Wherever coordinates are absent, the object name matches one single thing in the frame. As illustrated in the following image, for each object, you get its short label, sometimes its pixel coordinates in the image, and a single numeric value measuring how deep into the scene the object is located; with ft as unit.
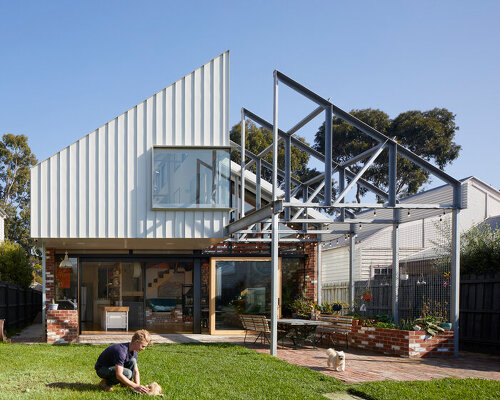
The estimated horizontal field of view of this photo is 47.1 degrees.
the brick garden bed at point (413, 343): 38.65
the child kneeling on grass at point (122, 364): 23.56
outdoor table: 42.01
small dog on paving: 30.81
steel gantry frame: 36.68
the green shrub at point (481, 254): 45.09
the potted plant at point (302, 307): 53.72
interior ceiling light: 52.70
